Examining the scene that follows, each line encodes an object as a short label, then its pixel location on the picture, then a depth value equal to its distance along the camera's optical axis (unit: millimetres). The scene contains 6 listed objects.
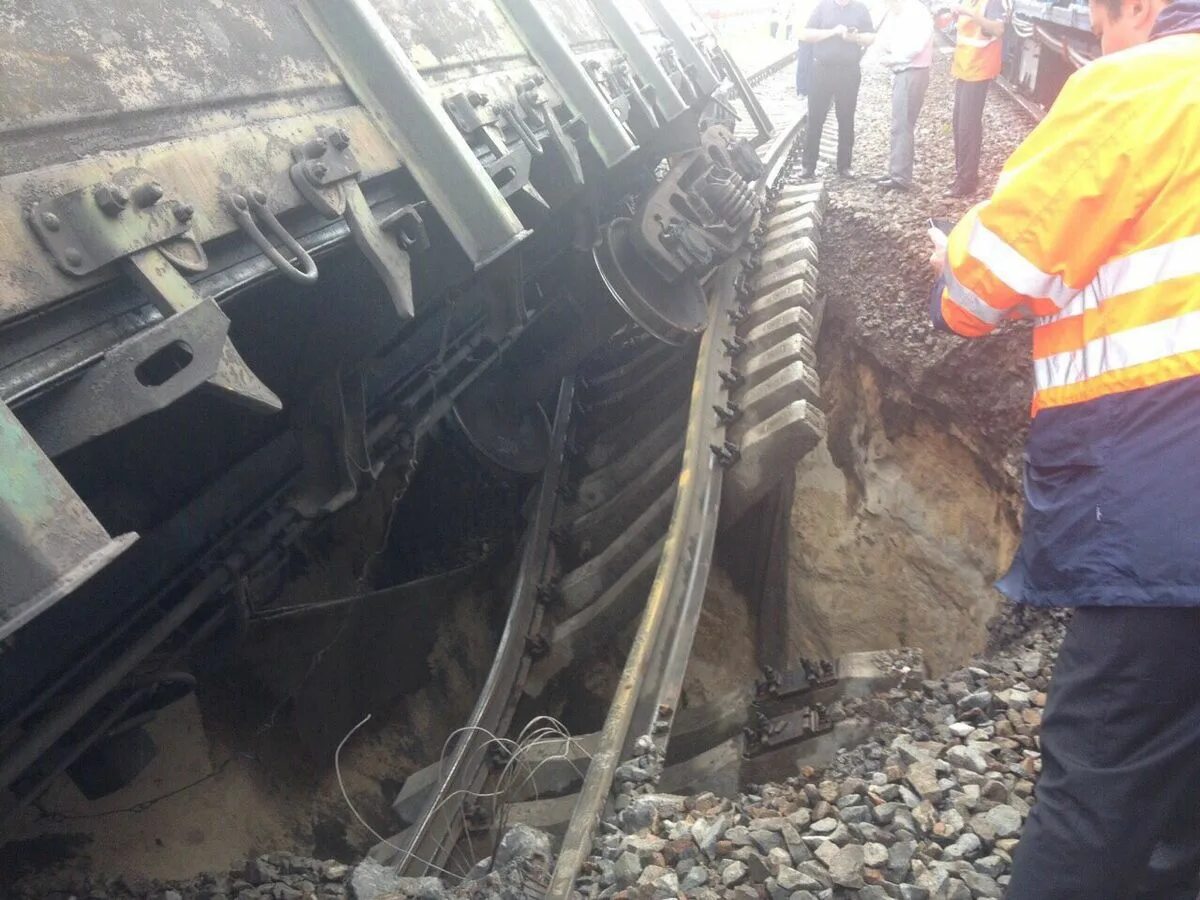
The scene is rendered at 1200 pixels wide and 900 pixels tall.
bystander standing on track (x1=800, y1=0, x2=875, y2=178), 7535
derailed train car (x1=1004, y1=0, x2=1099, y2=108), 8461
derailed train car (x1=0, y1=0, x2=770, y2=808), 1525
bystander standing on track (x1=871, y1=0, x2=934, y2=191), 6977
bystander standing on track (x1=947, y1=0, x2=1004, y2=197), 6344
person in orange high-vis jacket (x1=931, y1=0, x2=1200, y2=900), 1682
